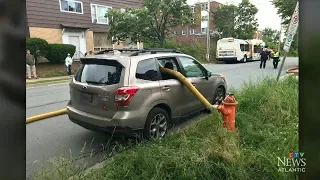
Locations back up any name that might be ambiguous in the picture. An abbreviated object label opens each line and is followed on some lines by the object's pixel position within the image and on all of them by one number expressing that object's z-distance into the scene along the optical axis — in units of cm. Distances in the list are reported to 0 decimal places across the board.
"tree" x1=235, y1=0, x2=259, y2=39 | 3931
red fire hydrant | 422
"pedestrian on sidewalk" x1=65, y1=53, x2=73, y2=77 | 1658
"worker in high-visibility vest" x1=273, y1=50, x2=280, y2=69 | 1939
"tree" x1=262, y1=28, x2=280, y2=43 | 7323
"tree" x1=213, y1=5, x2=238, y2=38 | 3812
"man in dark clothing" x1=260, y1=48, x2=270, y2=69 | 2065
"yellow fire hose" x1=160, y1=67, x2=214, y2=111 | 489
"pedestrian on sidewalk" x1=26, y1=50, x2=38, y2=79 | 1313
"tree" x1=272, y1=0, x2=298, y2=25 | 1543
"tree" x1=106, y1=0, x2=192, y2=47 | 2100
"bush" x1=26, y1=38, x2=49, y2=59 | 1627
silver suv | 403
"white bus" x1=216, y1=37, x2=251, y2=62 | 2853
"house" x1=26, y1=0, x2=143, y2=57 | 1880
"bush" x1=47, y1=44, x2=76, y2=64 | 1755
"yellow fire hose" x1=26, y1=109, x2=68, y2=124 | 486
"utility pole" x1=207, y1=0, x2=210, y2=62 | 2867
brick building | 2638
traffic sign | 646
